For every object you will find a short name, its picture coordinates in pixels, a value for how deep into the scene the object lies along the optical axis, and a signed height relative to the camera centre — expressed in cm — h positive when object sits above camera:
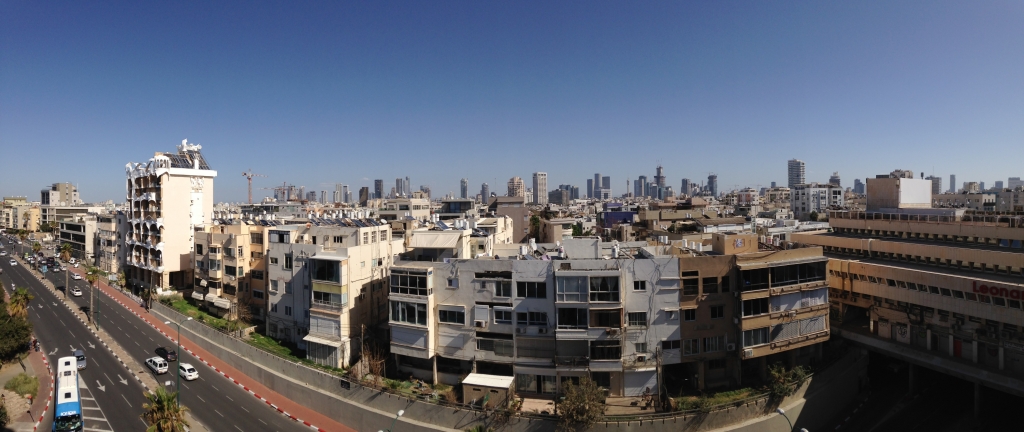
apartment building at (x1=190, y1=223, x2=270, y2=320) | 4912 -630
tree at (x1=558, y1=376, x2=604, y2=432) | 2703 -1106
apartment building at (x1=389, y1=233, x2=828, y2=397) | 2989 -697
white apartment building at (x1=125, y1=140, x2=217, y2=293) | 6212 -120
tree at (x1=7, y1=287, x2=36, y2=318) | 4578 -872
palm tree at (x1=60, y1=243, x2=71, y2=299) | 8094 -712
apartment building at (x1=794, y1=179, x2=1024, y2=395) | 3012 -603
